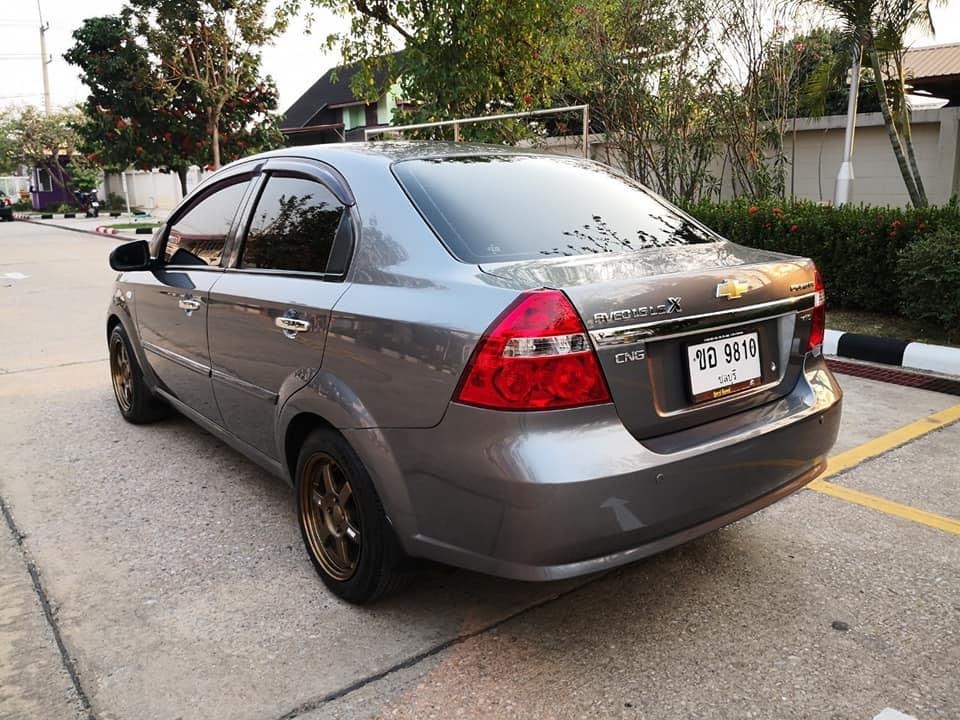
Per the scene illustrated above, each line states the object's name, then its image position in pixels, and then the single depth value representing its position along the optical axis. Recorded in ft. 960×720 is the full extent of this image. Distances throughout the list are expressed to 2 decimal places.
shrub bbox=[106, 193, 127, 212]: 128.38
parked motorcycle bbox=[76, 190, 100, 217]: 118.52
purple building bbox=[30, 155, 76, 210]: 141.38
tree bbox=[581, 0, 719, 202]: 34.12
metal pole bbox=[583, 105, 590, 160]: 27.24
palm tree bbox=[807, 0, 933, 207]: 27.63
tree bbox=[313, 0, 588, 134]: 33.78
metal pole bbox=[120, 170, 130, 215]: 128.06
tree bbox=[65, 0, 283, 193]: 72.43
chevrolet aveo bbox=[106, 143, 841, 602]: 7.47
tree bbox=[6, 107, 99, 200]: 129.59
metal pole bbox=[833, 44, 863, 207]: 32.35
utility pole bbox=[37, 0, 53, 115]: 147.43
